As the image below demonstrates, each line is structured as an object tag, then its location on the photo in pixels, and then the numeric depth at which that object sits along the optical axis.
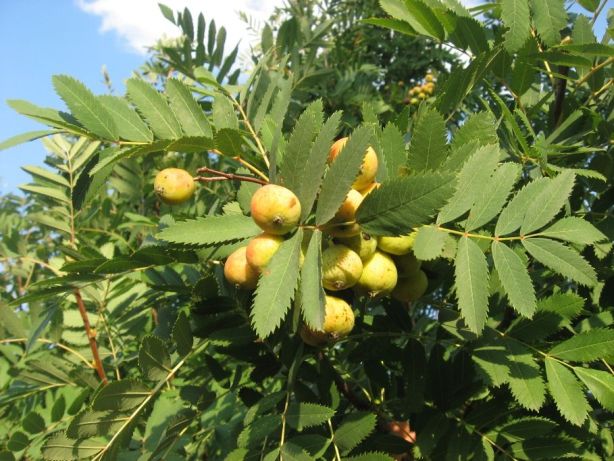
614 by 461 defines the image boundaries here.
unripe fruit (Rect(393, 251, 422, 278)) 0.36
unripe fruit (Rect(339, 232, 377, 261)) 0.34
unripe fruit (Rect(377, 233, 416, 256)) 0.35
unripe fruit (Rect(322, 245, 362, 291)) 0.33
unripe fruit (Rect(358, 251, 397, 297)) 0.35
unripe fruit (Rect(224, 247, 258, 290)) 0.35
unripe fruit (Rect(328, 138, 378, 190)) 0.34
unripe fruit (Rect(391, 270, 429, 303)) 0.38
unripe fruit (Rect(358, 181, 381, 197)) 0.35
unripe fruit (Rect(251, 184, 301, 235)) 0.32
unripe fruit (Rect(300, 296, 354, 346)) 0.34
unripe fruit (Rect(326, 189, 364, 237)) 0.33
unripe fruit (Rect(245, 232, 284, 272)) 0.33
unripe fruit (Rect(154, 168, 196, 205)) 0.37
